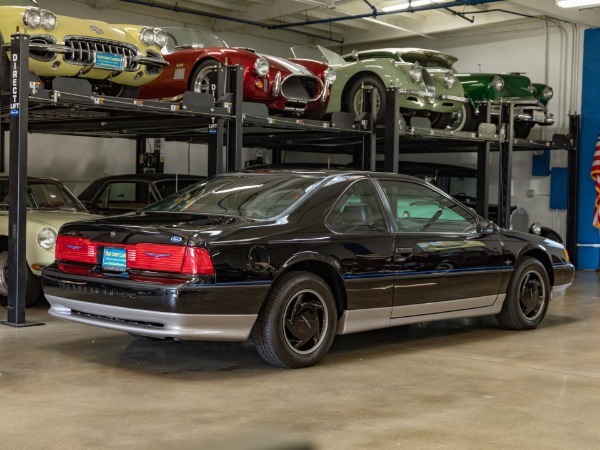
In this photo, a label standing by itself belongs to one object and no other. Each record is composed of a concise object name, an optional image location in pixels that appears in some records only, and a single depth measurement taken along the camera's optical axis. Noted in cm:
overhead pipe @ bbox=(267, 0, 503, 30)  1381
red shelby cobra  934
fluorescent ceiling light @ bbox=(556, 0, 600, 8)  1280
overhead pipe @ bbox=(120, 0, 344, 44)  1477
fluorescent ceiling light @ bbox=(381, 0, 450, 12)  1441
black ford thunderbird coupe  499
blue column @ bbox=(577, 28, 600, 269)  1497
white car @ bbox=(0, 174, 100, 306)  768
